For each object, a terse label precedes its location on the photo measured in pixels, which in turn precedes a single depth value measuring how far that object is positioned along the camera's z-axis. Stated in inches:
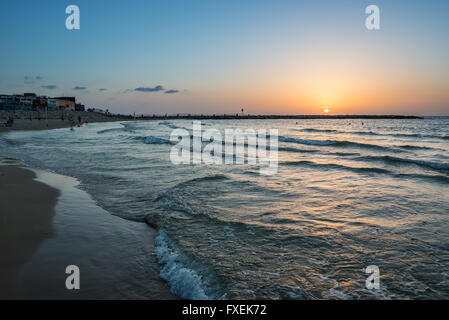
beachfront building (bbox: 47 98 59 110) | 4146.2
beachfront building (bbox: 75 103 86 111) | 5176.7
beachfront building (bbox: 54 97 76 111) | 4589.1
